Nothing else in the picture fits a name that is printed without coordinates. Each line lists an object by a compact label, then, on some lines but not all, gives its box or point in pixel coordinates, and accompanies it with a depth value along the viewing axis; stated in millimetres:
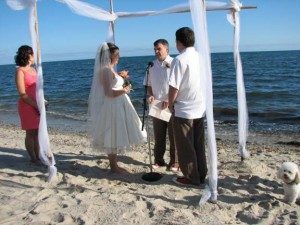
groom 4961
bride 5602
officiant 5836
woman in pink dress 6035
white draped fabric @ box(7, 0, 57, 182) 5352
